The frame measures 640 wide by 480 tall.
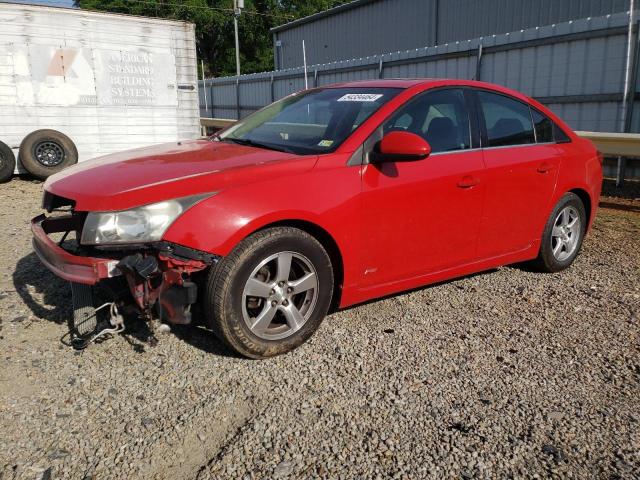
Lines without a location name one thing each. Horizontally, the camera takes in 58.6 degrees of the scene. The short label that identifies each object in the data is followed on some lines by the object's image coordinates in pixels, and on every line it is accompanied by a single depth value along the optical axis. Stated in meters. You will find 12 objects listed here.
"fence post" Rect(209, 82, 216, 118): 24.68
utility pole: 28.46
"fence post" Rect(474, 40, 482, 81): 11.05
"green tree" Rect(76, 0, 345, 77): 49.44
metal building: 15.52
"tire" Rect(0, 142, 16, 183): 9.45
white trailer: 9.62
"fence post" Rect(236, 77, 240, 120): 21.80
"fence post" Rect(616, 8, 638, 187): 8.63
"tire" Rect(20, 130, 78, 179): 9.59
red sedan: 3.02
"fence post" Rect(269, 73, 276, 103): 19.38
